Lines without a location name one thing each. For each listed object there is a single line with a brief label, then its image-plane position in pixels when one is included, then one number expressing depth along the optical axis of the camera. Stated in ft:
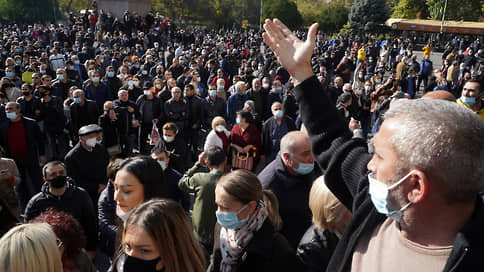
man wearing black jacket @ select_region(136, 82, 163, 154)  27.35
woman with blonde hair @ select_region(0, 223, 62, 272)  6.91
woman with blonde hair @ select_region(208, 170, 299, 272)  8.34
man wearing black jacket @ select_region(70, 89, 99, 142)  24.79
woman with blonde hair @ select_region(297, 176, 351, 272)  8.40
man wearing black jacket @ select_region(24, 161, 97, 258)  12.64
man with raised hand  4.04
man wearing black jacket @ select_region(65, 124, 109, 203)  17.02
